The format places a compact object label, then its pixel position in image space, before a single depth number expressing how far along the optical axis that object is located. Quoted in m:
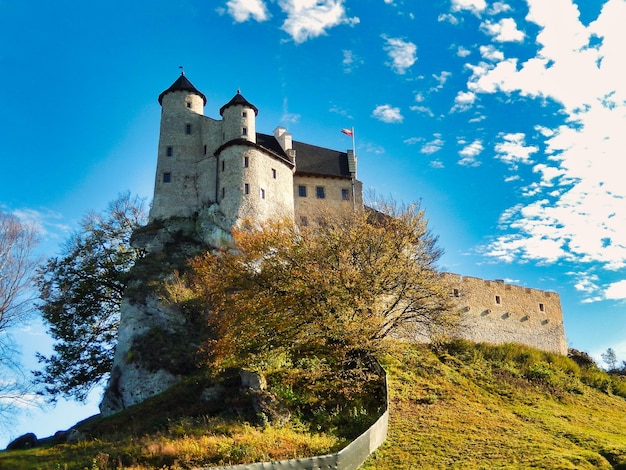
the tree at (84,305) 40.06
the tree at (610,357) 71.40
